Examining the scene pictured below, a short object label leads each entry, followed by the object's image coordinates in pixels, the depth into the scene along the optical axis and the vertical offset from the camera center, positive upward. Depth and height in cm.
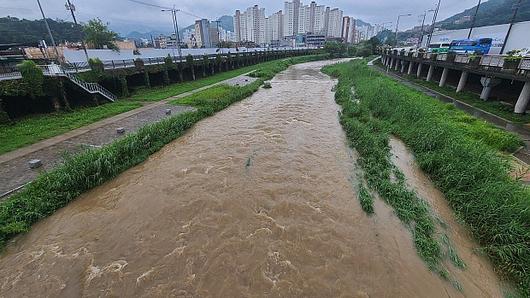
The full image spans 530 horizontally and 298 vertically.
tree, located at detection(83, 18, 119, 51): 4722 +253
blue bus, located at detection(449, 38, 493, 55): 3167 -61
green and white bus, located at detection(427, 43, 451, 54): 3679 -72
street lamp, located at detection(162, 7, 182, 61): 3712 +276
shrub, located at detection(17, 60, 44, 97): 1588 -157
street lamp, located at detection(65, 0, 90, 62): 2316 +369
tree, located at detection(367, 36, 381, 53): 8534 +2
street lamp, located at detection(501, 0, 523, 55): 2700 +24
